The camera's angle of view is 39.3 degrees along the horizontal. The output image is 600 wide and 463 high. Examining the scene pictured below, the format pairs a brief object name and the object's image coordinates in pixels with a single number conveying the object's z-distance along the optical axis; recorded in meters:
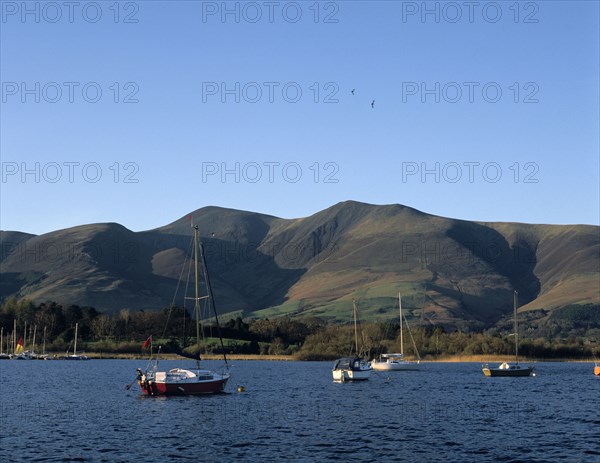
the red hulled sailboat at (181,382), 108.69
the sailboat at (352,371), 151.00
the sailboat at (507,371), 172.00
